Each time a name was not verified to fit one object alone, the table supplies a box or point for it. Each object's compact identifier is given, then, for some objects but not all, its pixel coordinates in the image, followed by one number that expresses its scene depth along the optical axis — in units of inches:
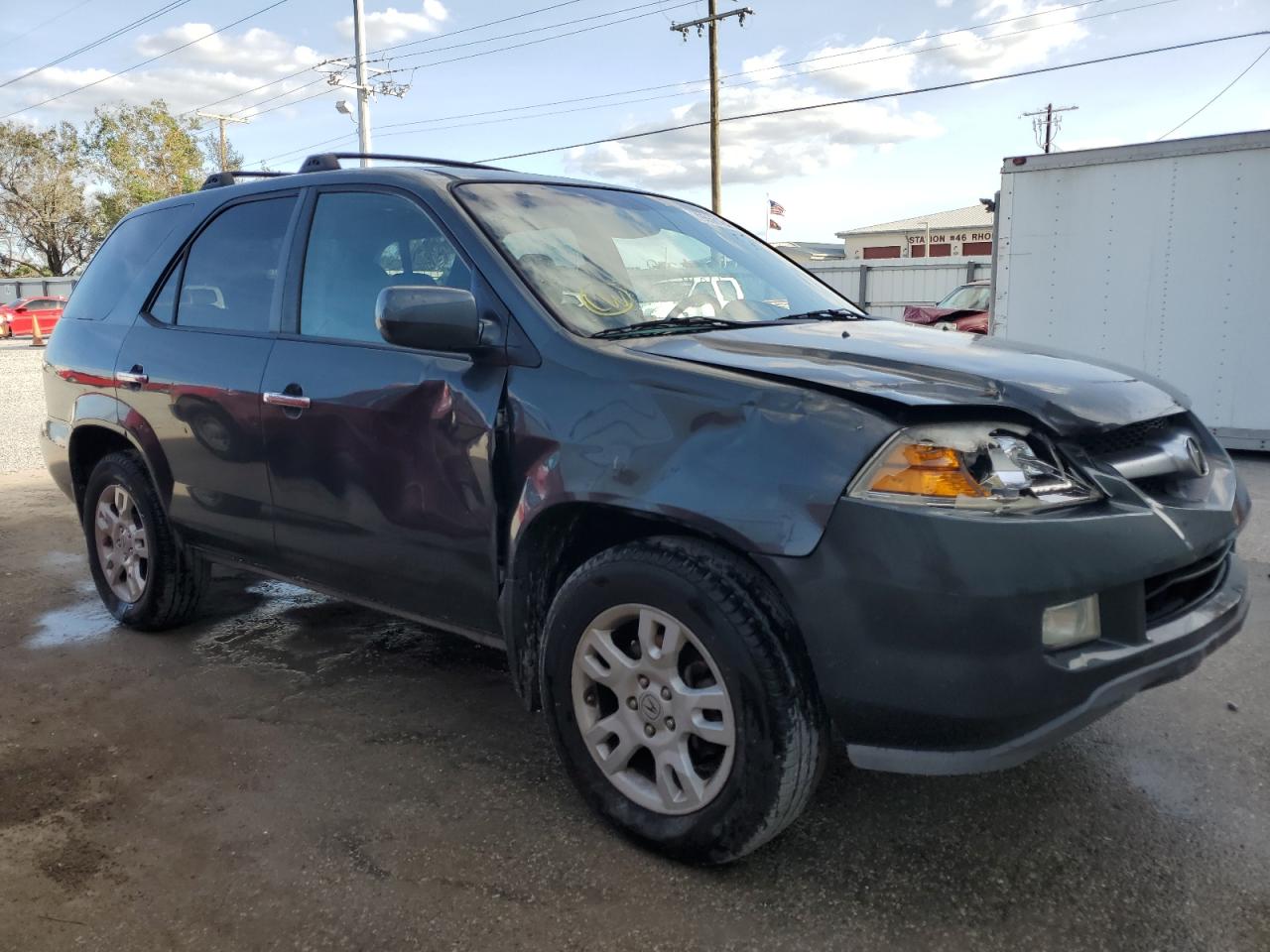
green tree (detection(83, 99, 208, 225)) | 1956.2
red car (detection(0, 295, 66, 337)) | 1301.7
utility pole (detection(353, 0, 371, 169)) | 1143.0
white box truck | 332.8
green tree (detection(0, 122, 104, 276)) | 1995.6
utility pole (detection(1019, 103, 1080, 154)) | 2250.2
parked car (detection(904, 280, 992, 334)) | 548.7
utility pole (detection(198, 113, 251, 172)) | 2023.9
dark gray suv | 82.9
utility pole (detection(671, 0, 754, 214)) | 1066.7
